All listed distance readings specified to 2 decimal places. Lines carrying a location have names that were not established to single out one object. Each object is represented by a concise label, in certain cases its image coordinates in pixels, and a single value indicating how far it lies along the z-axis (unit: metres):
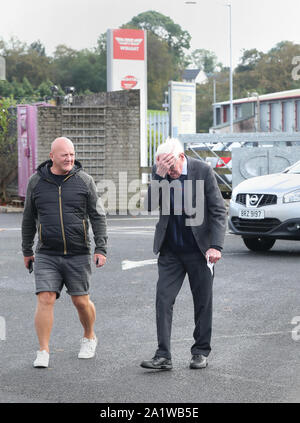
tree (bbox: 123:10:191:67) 135.62
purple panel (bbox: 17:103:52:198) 22.67
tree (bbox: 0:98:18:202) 24.45
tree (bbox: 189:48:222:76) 175.73
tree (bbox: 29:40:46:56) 143.00
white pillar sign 38.56
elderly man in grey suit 6.82
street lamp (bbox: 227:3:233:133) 56.58
